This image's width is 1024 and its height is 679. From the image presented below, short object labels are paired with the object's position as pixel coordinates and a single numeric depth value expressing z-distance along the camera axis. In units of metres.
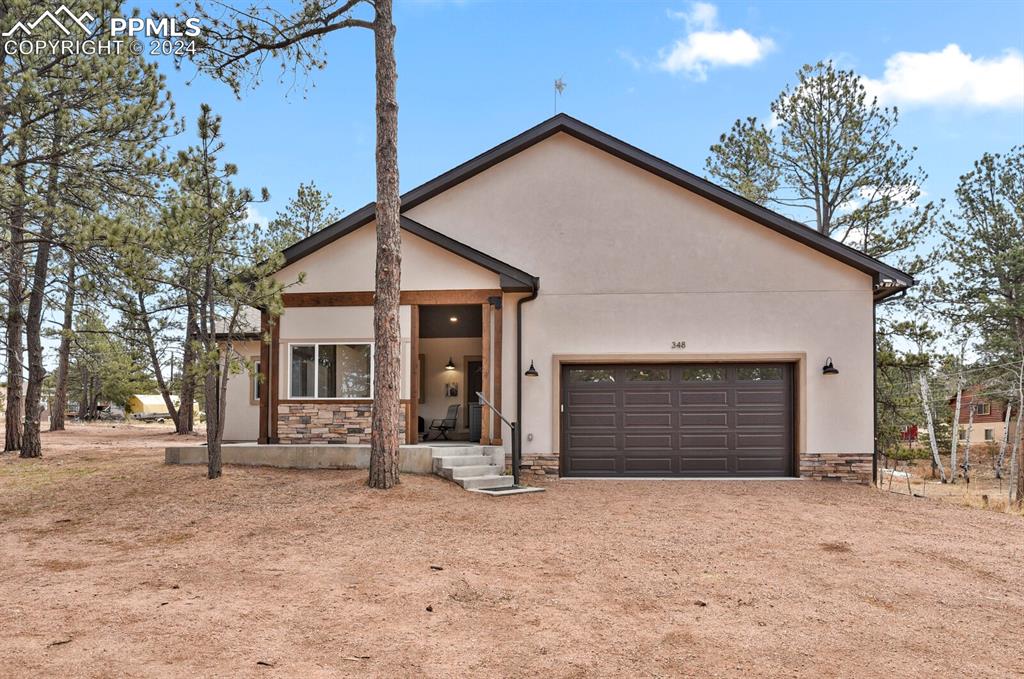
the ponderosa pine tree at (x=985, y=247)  19.97
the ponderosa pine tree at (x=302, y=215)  26.47
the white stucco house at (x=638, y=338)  12.36
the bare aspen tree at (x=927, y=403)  16.05
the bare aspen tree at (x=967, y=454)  19.28
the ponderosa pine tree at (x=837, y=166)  18.41
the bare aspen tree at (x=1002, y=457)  21.12
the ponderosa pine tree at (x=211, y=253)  9.77
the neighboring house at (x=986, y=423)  34.25
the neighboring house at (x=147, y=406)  42.69
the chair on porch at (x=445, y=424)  14.91
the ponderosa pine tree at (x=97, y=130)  10.11
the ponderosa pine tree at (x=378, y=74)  9.83
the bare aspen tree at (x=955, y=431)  17.84
